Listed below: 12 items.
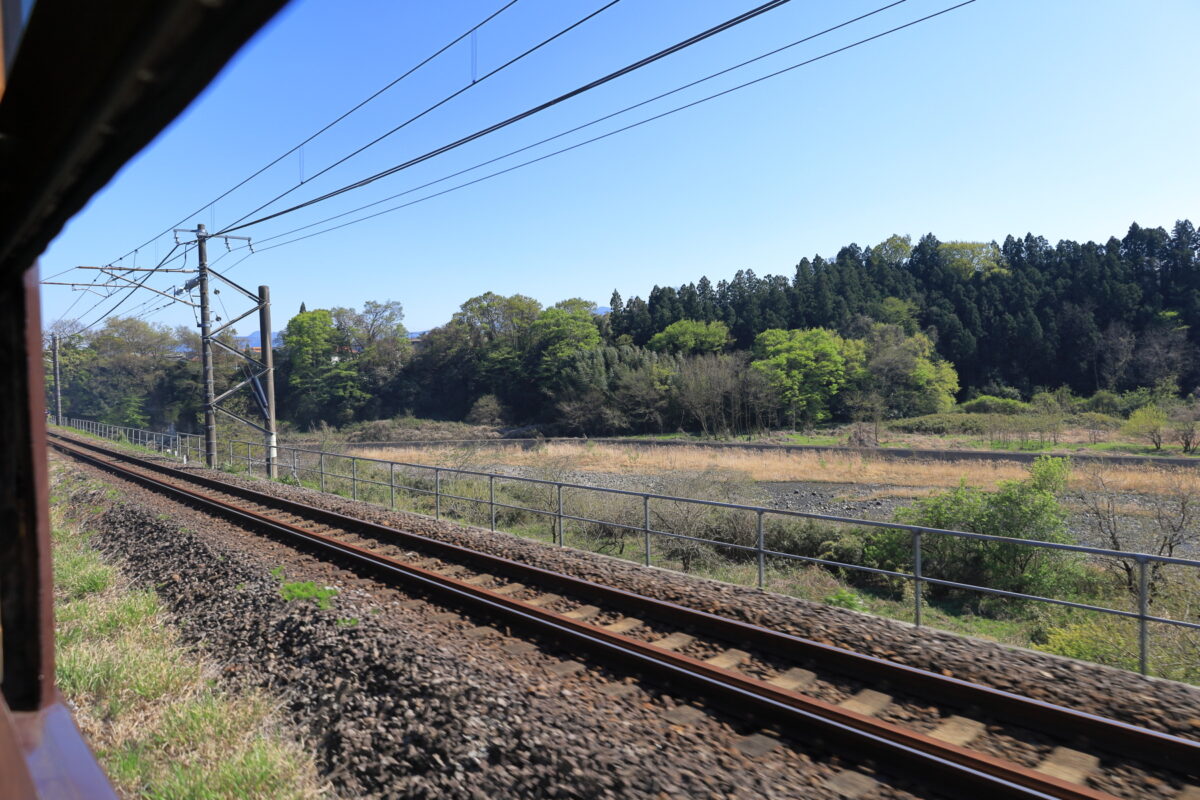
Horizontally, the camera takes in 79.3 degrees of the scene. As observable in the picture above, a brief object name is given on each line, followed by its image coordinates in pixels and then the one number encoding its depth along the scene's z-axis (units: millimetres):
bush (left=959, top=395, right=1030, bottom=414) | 48381
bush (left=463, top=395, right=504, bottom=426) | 60406
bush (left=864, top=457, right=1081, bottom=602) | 10703
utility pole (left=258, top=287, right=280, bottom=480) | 22844
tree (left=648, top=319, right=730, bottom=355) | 62938
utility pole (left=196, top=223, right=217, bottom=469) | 23188
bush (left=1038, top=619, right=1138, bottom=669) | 7090
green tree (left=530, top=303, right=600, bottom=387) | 60625
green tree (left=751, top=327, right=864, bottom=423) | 53500
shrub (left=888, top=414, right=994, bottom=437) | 42531
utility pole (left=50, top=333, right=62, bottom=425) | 42875
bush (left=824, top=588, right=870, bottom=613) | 8320
